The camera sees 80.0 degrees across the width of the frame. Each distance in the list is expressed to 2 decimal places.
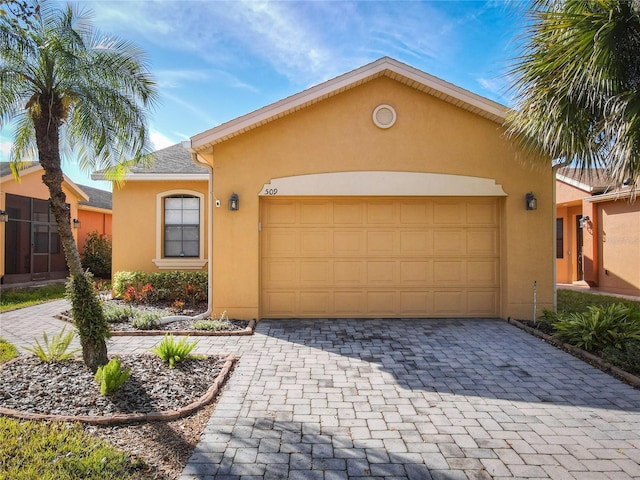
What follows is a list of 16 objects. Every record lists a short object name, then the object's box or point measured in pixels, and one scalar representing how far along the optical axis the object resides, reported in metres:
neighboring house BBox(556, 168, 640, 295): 12.47
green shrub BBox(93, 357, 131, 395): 4.41
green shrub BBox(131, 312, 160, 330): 7.83
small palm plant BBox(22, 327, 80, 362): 5.59
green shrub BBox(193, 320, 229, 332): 7.59
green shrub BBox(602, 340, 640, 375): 5.36
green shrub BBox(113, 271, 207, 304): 10.22
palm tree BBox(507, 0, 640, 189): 5.00
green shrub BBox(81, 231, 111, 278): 16.59
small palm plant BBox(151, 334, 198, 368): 5.53
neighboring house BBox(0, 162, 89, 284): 14.59
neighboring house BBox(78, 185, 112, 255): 18.88
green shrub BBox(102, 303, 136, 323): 8.48
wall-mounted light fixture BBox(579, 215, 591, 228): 14.09
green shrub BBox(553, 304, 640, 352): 6.21
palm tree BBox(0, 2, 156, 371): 5.02
